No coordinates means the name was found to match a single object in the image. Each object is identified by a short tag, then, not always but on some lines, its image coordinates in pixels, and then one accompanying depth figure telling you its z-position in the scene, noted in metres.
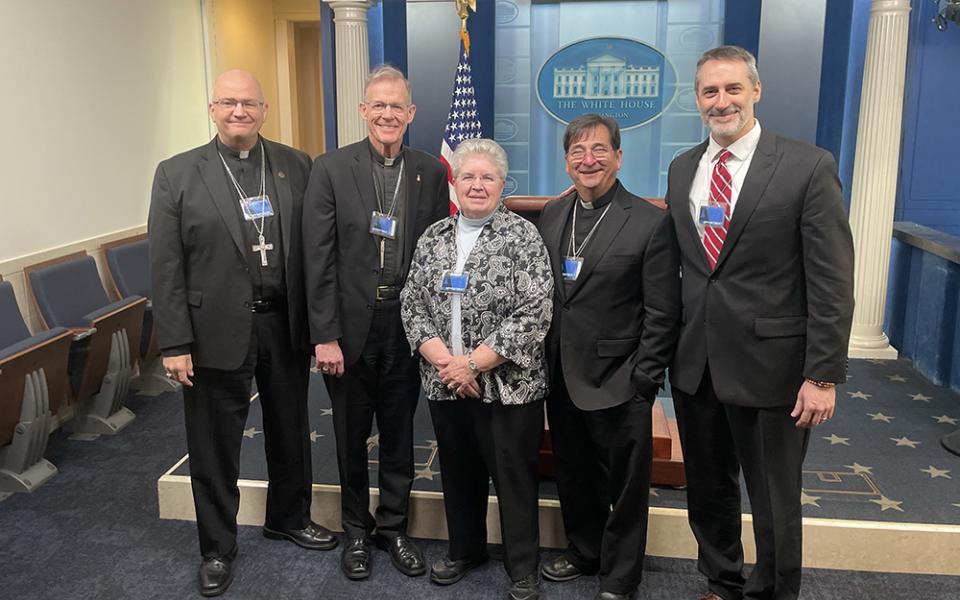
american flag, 4.82
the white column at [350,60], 5.89
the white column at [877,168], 5.01
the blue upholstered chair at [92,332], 4.04
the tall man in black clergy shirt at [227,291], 2.57
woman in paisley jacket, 2.39
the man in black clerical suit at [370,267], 2.60
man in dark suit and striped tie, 2.07
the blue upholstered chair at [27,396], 3.35
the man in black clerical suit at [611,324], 2.33
